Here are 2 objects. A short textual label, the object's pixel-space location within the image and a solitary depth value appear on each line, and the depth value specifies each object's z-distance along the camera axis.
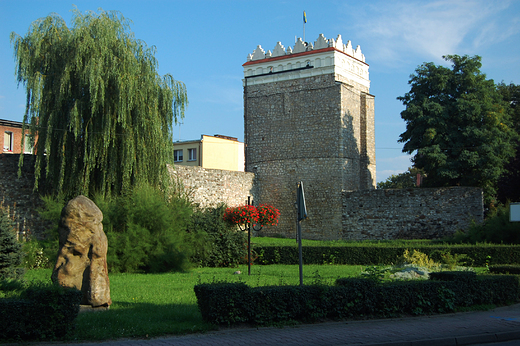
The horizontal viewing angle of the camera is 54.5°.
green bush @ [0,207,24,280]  12.51
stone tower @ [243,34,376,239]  27.25
